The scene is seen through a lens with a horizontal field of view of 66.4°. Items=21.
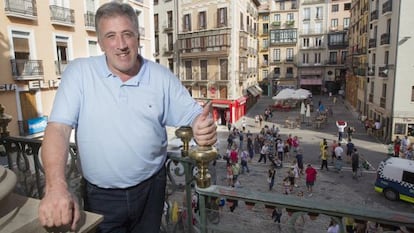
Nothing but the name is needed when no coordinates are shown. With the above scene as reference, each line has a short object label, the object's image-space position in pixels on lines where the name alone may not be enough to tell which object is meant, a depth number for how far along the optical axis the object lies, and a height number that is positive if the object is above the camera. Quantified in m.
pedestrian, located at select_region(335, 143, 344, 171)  17.56 -4.86
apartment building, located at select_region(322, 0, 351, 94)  53.16 +5.01
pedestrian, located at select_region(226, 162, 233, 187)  15.51 -5.08
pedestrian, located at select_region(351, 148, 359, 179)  16.31 -4.76
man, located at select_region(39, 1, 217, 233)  2.06 -0.28
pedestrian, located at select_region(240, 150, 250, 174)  17.83 -5.00
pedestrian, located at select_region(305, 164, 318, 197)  14.21 -4.79
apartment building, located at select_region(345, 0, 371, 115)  34.90 +1.73
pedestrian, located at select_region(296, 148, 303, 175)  17.14 -4.88
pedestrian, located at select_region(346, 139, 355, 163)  19.12 -4.71
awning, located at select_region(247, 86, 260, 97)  41.45 -2.48
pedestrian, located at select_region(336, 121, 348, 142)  24.50 -4.41
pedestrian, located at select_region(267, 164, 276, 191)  14.78 -4.86
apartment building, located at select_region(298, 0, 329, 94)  53.78 +5.06
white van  13.06 -4.57
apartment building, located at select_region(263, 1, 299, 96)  54.62 +5.68
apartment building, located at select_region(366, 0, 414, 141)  23.06 +0.02
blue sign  17.09 -2.60
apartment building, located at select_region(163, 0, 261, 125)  32.34 +2.24
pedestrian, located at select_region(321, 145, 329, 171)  17.80 -4.90
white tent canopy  36.69 -2.65
